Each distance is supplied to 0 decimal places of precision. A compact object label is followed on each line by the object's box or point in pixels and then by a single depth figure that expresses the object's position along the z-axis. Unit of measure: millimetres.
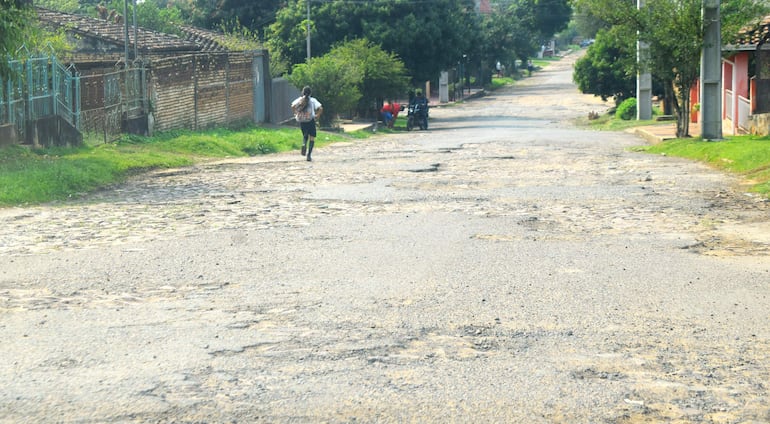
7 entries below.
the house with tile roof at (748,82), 27839
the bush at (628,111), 46469
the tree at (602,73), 50062
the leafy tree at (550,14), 96750
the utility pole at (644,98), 42500
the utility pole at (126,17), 27855
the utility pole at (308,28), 45481
